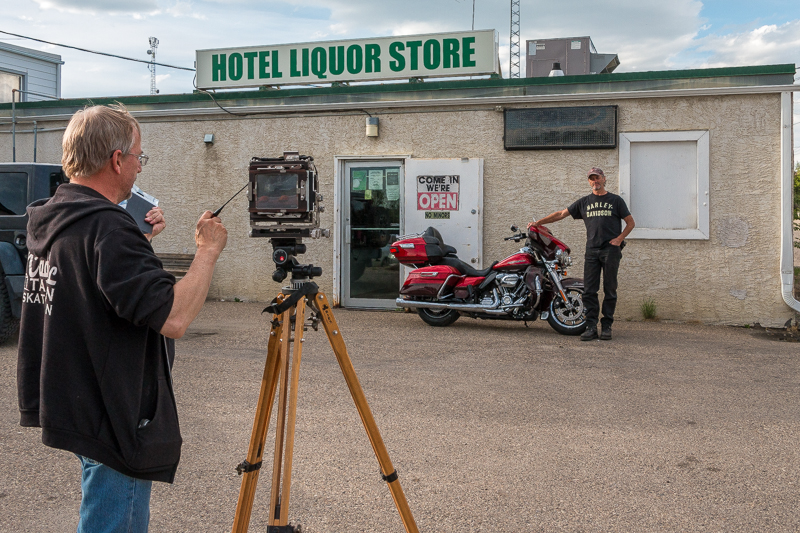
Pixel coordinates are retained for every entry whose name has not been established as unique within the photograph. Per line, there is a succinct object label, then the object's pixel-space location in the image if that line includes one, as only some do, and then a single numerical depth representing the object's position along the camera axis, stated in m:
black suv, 7.15
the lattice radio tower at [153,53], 33.97
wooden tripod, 2.62
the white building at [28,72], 19.31
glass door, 10.59
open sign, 10.21
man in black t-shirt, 8.29
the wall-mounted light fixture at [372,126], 10.47
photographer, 1.93
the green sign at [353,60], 10.81
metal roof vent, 14.02
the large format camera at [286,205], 3.07
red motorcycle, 8.48
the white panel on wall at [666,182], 9.41
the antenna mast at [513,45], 23.17
